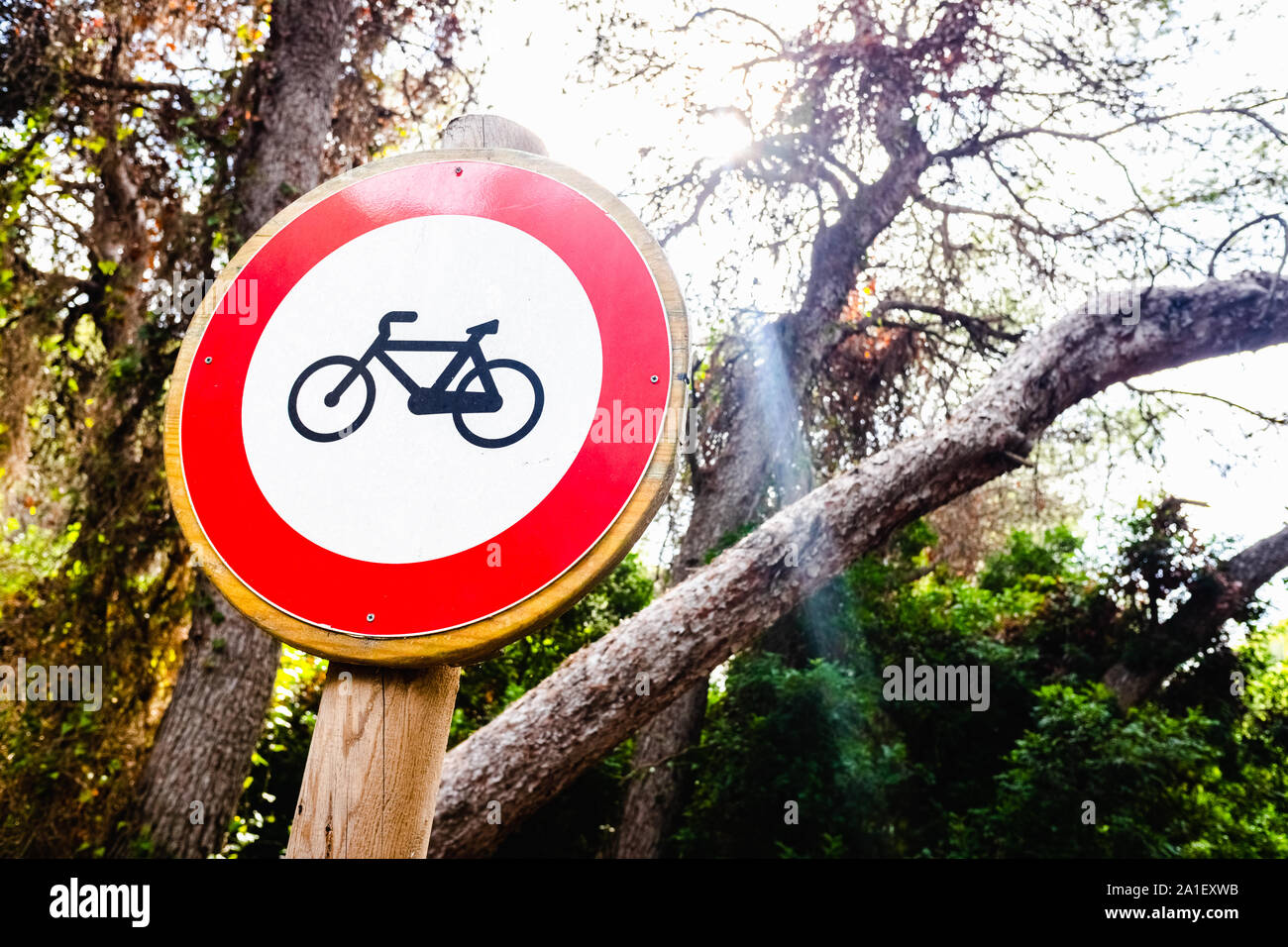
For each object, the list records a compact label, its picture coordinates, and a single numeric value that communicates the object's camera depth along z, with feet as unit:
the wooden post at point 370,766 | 3.52
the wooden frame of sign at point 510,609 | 3.41
